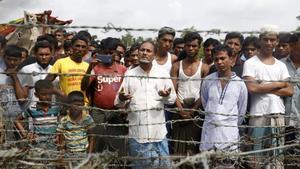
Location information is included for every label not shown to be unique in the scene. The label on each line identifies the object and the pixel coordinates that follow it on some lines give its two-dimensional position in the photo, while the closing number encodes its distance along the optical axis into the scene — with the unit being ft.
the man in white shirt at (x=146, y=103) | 13.85
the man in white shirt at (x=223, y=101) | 13.96
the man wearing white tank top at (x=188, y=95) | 15.52
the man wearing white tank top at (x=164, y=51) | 16.66
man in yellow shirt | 15.66
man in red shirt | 15.47
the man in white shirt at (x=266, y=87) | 14.47
